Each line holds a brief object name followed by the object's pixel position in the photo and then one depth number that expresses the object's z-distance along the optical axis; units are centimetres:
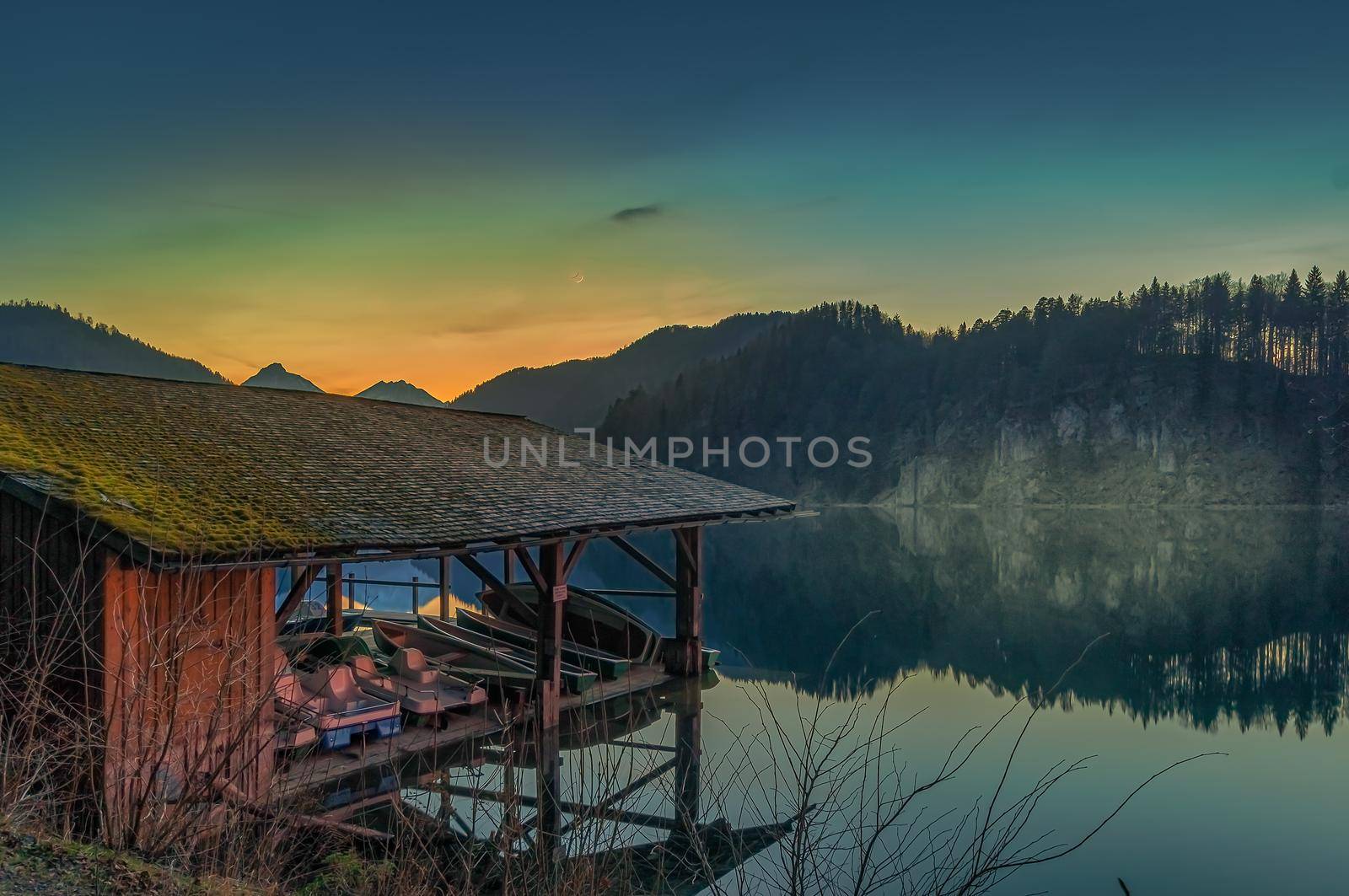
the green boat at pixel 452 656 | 1262
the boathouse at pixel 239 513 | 738
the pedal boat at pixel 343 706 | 1005
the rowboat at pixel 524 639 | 1462
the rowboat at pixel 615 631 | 1606
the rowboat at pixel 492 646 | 1356
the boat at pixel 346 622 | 1567
